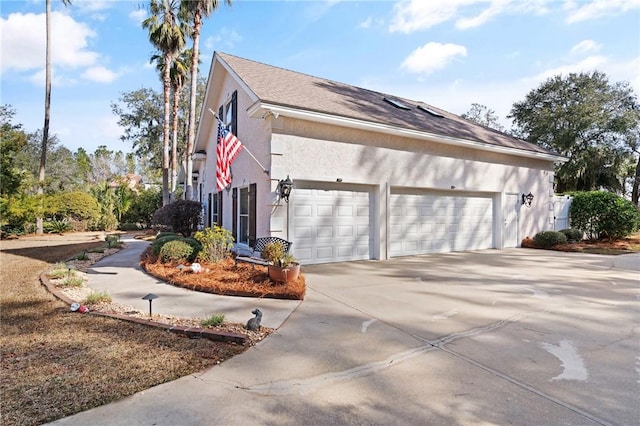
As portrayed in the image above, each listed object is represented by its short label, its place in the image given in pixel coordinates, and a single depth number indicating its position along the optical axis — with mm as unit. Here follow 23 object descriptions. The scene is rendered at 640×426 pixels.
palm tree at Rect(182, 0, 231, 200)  14532
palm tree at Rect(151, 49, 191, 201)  18328
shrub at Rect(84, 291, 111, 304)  5394
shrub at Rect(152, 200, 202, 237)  13516
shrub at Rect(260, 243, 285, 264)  6355
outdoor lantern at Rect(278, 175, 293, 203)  8242
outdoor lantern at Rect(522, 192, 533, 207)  13508
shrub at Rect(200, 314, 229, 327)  4242
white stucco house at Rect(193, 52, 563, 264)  8734
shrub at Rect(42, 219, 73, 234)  19656
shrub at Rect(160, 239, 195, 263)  8141
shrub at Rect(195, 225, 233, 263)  7938
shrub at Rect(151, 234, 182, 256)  8895
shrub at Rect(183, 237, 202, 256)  8538
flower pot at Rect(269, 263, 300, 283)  6199
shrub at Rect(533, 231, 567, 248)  13023
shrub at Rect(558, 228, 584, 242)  14031
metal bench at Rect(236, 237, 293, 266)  7000
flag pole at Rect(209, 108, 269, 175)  8567
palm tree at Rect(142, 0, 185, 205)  16203
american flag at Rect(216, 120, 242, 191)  8562
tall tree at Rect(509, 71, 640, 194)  22906
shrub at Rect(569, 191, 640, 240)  14000
